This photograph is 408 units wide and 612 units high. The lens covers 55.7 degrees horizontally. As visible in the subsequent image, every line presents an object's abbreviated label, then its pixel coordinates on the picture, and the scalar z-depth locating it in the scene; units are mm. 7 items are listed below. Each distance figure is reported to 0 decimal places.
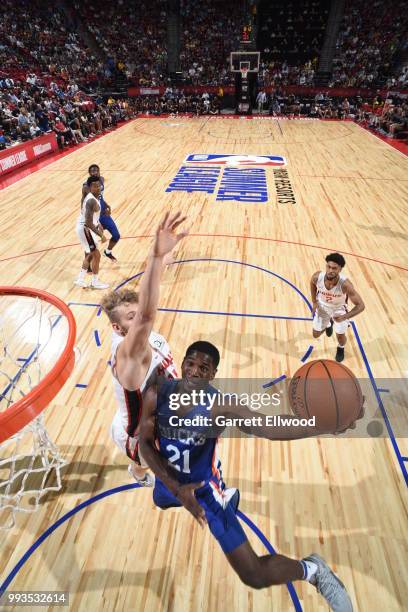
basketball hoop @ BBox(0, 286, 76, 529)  2357
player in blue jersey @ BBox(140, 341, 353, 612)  2150
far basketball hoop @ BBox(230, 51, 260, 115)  19891
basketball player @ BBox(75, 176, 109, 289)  5387
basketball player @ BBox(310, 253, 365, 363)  3875
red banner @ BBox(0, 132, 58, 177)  11219
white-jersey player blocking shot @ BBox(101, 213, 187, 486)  1656
